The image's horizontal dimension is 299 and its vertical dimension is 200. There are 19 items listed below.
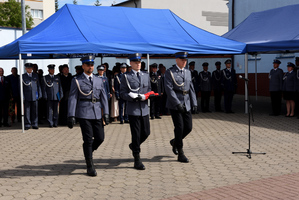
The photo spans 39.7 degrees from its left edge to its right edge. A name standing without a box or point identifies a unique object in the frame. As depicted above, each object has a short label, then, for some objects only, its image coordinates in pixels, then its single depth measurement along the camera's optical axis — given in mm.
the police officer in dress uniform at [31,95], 12477
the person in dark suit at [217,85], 16359
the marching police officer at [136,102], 7105
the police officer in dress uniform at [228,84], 15903
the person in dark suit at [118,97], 13531
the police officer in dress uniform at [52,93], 12859
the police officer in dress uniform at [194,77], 16500
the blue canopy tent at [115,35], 12055
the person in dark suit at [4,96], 13008
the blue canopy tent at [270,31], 13859
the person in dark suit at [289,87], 14146
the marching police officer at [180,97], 7527
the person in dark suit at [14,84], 13383
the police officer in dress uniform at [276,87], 14711
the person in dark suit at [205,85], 16531
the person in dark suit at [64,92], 13328
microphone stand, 8014
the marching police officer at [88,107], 6664
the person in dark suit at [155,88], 14578
